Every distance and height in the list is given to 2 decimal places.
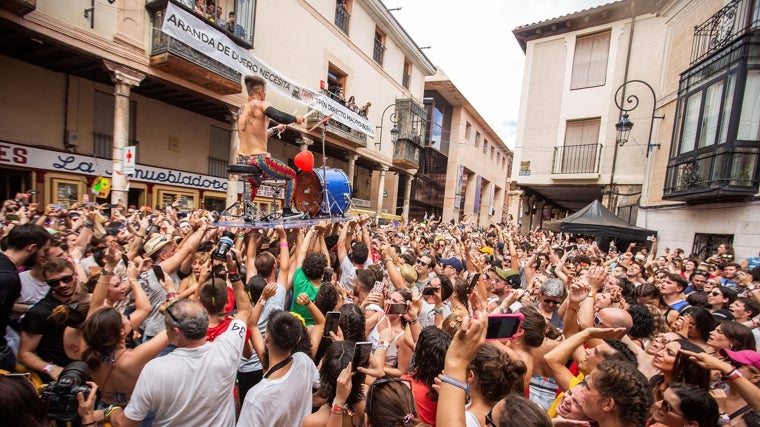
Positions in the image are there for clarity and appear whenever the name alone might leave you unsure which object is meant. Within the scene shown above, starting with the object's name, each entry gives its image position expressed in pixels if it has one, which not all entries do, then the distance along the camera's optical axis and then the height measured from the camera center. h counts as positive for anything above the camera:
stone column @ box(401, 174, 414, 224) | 24.75 +0.31
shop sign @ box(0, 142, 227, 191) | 8.91 +0.19
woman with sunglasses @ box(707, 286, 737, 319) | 4.43 -0.92
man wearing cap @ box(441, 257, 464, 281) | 5.07 -0.95
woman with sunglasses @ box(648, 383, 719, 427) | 1.73 -0.94
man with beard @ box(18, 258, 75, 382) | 2.20 -1.15
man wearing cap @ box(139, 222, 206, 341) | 3.05 -0.92
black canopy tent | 10.51 -0.25
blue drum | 6.53 +0.04
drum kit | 6.01 -0.06
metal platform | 4.50 -0.49
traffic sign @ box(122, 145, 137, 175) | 7.95 +0.37
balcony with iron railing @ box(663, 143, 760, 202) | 8.20 +1.36
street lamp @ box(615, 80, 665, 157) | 10.50 +3.09
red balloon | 5.61 +0.51
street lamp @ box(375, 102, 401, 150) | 20.52 +3.96
